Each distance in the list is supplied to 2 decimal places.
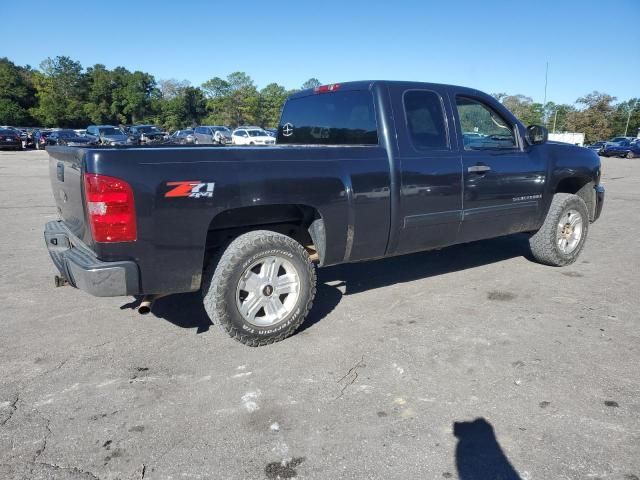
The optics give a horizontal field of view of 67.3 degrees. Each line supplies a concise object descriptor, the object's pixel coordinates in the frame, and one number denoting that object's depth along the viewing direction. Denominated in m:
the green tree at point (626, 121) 73.00
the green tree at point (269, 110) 93.31
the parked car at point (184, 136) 38.73
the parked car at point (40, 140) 35.21
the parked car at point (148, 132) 37.03
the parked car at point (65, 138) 29.22
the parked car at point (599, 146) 38.25
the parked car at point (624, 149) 34.91
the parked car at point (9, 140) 31.48
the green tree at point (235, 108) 87.62
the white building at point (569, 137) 44.83
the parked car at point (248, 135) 33.14
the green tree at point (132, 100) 82.00
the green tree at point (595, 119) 66.88
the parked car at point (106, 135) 28.17
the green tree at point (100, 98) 78.75
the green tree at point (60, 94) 73.19
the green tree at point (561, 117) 72.31
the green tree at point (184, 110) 85.25
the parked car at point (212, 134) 36.81
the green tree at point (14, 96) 70.06
